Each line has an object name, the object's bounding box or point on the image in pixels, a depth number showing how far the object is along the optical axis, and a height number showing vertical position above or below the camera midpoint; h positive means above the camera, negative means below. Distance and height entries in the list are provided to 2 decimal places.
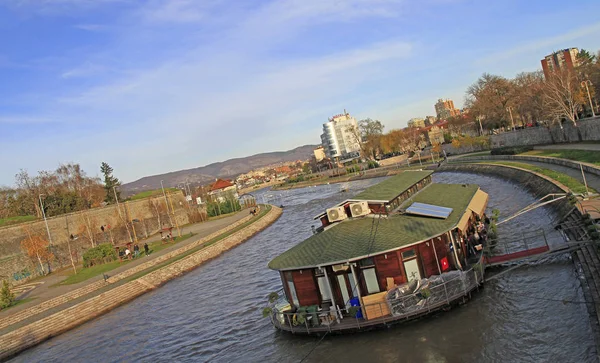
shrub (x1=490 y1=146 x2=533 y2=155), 70.44 -4.77
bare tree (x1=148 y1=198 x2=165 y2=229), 79.40 -0.02
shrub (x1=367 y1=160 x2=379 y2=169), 135.85 -3.15
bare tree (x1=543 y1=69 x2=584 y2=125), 60.08 +1.30
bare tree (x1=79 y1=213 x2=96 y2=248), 62.94 +0.01
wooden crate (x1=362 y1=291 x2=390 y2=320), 18.59 -5.84
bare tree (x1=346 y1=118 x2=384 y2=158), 160.12 +6.23
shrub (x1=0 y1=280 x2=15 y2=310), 36.88 -3.82
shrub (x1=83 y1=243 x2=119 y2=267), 52.12 -3.42
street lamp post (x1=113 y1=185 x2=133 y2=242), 68.59 -0.64
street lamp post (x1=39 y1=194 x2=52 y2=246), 59.14 +0.65
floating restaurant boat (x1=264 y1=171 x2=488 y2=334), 18.88 -4.82
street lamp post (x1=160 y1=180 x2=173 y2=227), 82.06 +0.14
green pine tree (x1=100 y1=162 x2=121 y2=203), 90.75 +7.18
